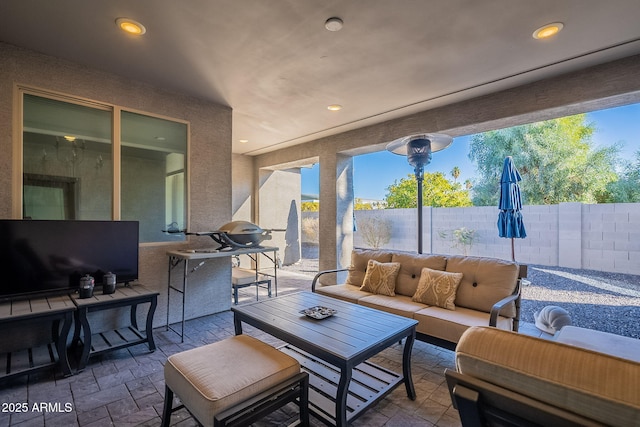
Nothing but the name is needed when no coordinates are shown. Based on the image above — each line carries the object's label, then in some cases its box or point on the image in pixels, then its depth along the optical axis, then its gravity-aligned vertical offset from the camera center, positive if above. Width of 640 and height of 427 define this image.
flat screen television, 2.40 -0.39
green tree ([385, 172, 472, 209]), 6.30 +0.45
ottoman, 1.36 -0.88
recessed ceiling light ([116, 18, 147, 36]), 2.19 +1.46
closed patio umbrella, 3.68 +0.11
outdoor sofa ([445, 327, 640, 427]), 0.71 -0.48
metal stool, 4.12 -1.00
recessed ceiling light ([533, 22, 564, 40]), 2.18 +1.43
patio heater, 3.14 +0.75
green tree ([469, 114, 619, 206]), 4.75 +0.95
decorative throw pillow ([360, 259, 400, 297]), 3.19 -0.75
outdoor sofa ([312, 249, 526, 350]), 2.44 -0.79
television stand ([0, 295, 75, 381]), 2.15 -0.86
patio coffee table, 1.70 -0.84
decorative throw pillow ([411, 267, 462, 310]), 2.72 -0.75
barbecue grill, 3.43 -0.29
